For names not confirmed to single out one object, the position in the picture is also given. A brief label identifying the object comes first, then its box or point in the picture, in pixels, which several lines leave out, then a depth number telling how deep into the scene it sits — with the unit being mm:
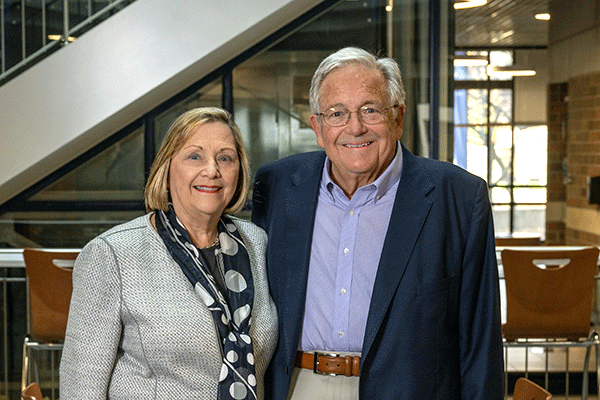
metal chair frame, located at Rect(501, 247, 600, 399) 3490
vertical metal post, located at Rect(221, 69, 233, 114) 5379
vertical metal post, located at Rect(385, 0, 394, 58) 5406
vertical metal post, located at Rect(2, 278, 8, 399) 4227
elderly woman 1664
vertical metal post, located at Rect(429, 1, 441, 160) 5387
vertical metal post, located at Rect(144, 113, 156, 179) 5328
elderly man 1753
